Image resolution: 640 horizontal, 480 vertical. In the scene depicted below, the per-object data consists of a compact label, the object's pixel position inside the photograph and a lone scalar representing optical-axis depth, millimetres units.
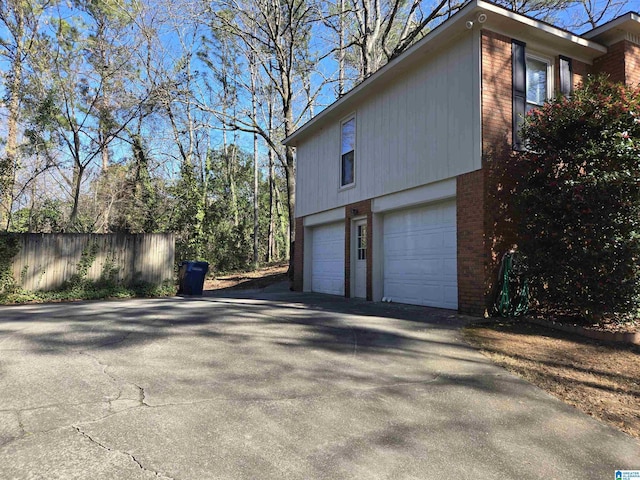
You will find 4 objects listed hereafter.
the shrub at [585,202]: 5805
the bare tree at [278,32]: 17250
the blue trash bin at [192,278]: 12898
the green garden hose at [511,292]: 7152
